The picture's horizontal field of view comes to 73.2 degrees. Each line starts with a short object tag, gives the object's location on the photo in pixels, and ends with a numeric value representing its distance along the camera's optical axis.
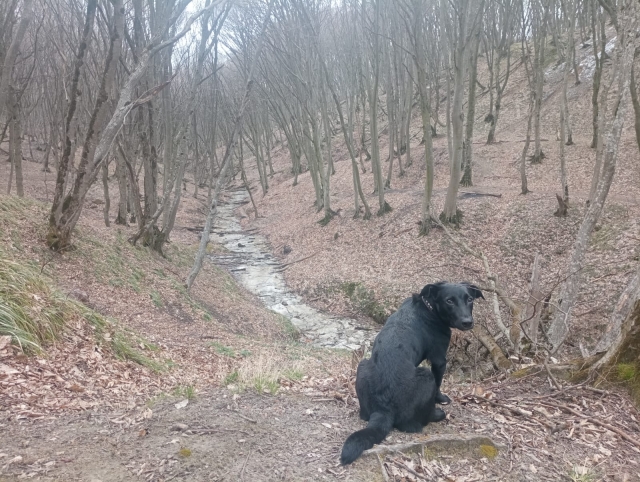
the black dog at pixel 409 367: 3.33
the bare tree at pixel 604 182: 6.91
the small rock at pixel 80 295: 7.20
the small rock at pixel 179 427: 3.25
